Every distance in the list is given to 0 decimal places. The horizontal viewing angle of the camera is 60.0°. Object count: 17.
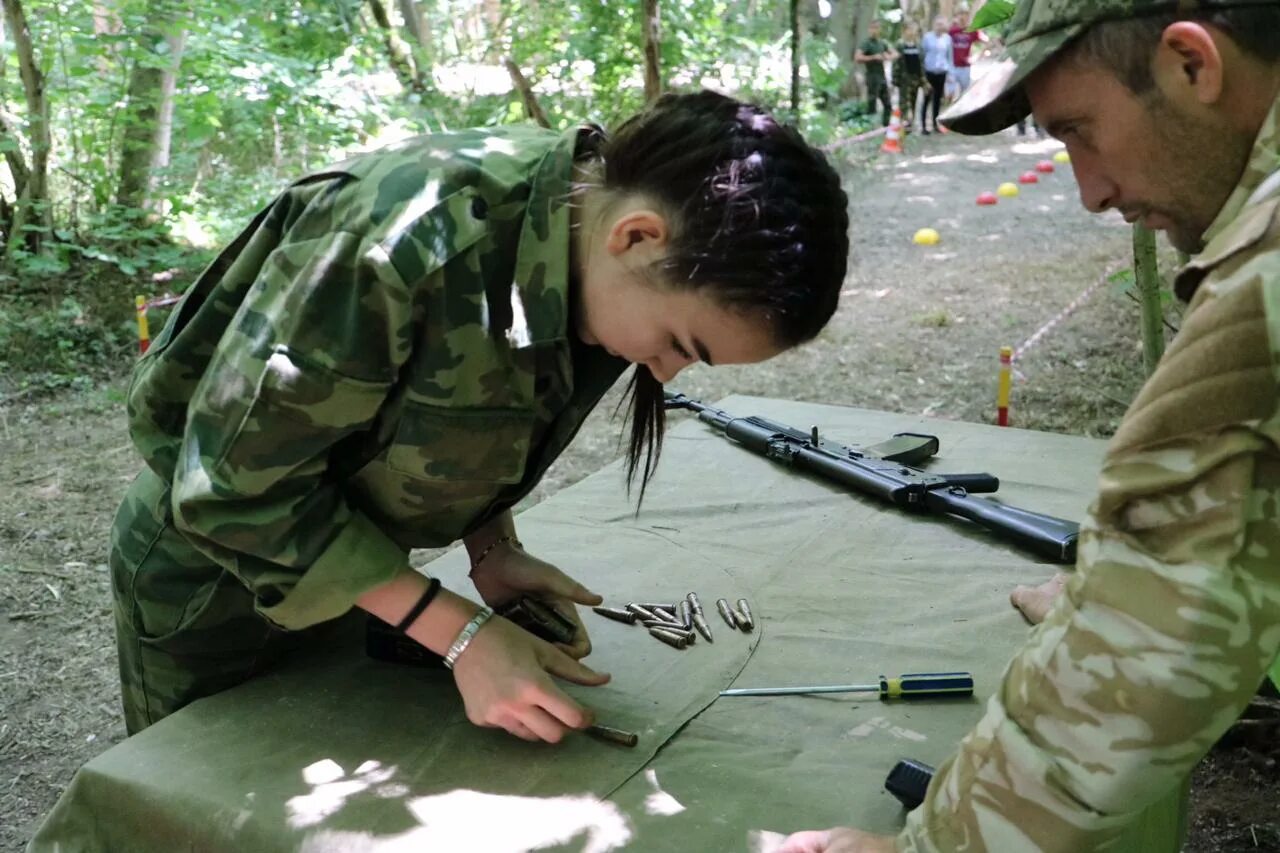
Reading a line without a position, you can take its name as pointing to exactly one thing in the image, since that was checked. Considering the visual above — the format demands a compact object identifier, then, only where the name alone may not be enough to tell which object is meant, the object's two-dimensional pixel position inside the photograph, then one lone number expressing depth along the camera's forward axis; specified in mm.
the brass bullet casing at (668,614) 1940
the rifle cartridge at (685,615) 1914
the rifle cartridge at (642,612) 1947
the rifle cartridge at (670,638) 1843
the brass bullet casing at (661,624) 1883
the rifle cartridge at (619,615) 1940
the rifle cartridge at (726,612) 1958
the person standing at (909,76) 13055
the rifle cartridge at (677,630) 1857
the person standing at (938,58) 12070
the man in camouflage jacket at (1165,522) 817
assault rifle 2305
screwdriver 1684
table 1351
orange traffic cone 11884
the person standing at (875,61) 12891
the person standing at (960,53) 12359
